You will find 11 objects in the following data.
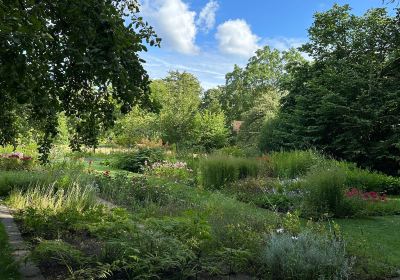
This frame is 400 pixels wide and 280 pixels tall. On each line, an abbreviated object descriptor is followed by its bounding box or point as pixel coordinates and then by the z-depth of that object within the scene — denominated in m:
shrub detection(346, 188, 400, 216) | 8.38
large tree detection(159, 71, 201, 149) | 29.16
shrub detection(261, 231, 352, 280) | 3.78
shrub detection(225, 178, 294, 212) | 8.84
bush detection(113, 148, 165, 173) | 17.08
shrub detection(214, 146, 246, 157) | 18.82
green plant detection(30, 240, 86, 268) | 3.86
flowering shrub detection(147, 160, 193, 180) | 13.75
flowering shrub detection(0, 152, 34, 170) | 12.73
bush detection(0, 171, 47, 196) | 9.06
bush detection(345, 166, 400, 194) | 11.64
